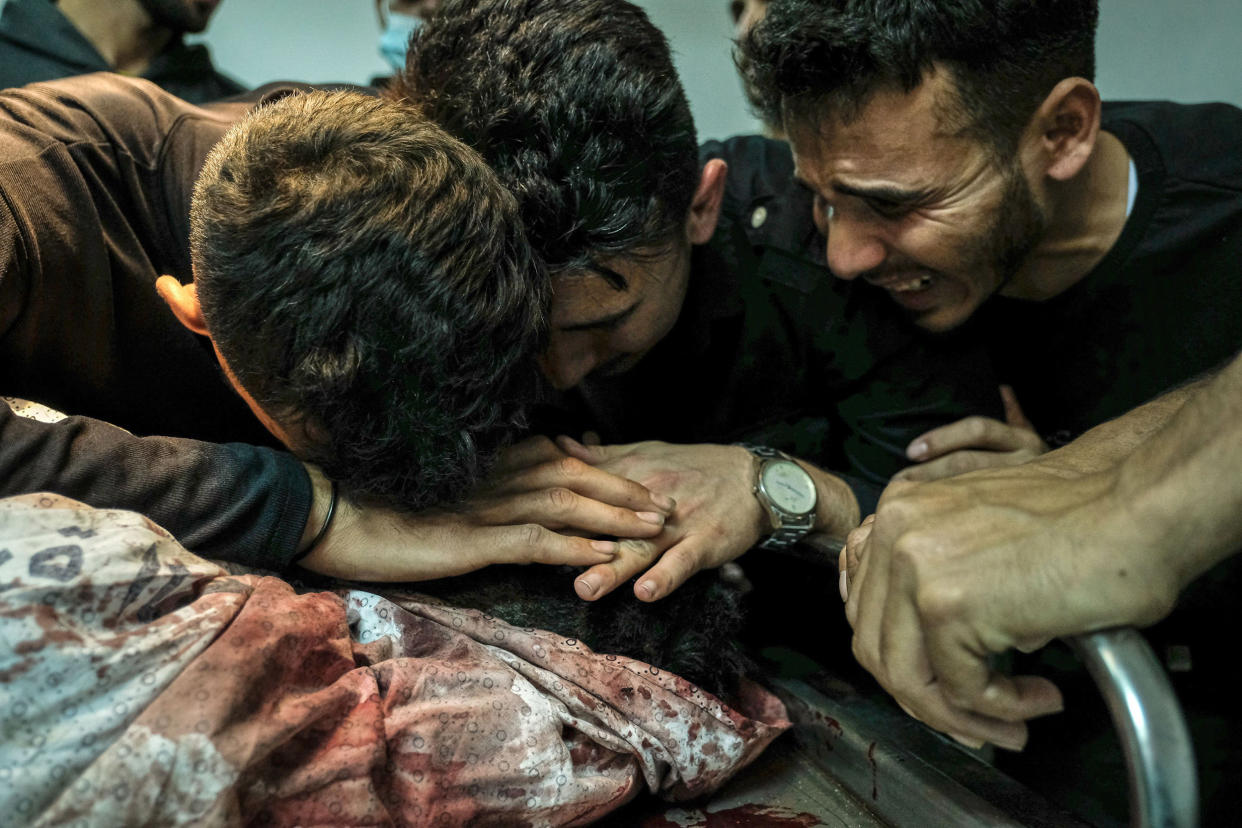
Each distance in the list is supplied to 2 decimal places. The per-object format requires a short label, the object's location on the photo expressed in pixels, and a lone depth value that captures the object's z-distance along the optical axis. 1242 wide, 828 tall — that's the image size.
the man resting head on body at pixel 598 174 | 1.16
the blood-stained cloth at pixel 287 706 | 0.63
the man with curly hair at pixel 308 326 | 0.87
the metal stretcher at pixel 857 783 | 0.94
